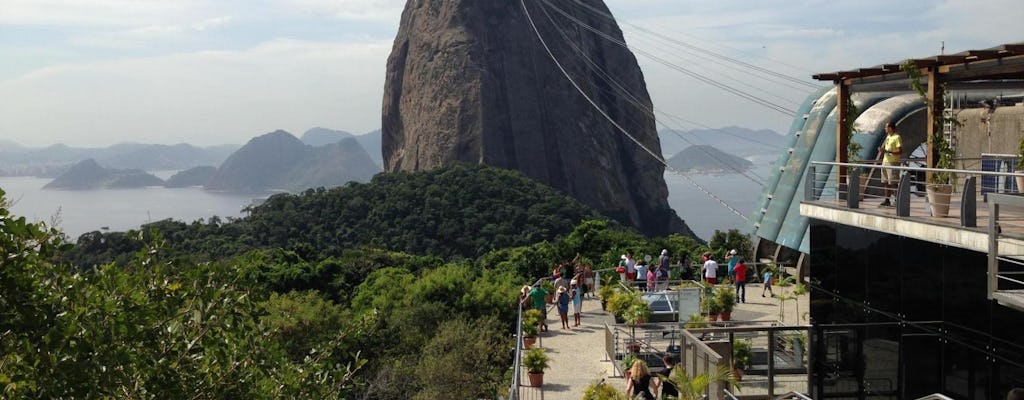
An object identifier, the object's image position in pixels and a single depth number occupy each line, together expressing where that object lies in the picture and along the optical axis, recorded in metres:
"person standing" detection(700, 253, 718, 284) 22.03
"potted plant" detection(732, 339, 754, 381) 13.66
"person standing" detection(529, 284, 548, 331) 20.39
